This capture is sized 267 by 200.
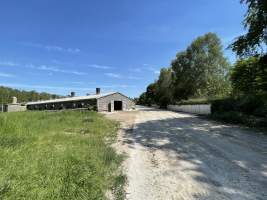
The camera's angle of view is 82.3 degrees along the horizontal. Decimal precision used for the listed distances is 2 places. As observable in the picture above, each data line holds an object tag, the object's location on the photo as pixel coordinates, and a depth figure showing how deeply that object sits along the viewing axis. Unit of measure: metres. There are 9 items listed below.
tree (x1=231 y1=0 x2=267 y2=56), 9.66
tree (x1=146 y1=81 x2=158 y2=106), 53.91
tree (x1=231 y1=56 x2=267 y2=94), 14.29
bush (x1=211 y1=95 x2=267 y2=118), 11.55
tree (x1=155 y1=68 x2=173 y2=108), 37.06
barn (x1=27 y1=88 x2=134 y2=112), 26.75
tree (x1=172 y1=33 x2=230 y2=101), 28.04
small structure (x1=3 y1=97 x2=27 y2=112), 38.32
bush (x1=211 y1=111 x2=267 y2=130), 9.77
